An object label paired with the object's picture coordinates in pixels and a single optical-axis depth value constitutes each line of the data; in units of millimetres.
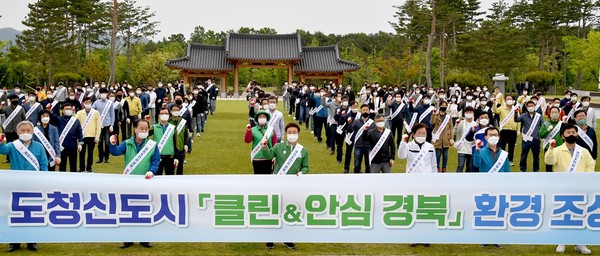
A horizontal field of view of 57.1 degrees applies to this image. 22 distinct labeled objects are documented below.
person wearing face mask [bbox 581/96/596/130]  12352
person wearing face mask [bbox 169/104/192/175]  9656
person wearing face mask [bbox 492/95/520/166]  13216
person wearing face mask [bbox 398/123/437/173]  7613
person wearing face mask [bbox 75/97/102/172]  11680
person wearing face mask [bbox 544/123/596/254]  7152
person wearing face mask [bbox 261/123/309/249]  7191
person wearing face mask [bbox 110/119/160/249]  7043
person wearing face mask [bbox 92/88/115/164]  13281
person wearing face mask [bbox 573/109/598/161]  9758
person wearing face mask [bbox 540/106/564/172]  10828
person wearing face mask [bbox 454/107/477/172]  11031
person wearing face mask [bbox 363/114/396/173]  8891
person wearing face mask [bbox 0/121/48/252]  7023
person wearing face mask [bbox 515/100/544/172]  11711
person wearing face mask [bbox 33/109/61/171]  8773
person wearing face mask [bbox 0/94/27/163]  12898
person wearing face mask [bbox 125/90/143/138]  16812
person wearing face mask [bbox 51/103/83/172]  10391
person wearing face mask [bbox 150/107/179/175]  8648
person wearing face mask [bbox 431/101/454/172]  11648
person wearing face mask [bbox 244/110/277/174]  8578
